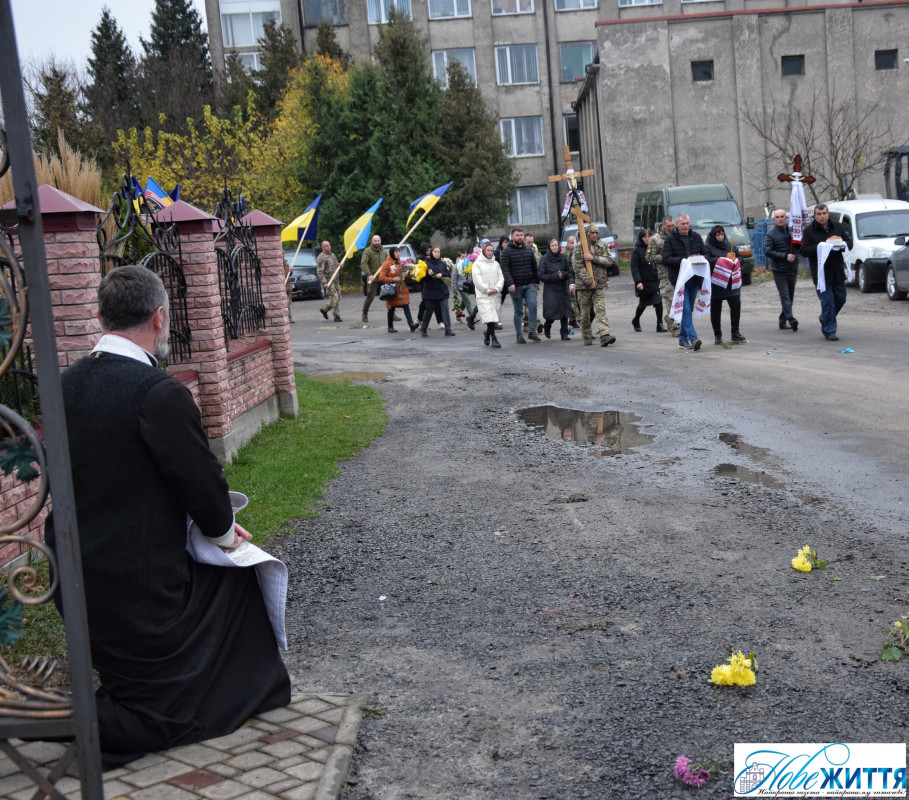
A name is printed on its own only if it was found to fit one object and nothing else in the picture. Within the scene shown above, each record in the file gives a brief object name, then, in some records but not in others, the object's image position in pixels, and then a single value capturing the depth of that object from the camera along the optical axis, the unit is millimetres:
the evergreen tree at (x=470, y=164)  44875
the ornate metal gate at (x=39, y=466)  2916
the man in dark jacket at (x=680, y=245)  17578
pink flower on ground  3803
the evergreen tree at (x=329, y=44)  53156
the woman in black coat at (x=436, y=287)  21500
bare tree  43031
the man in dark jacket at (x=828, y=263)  16094
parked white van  23906
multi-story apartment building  54906
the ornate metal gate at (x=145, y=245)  8219
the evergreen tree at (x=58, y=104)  44406
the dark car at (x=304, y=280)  36719
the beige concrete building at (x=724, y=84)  44000
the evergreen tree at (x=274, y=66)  53750
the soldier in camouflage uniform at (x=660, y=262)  19250
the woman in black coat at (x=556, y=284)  18562
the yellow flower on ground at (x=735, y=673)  4547
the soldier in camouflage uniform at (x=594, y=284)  17953
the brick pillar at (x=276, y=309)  12266
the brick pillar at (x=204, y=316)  9711
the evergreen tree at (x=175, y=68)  52094
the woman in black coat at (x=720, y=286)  16438
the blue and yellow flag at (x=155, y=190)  14742
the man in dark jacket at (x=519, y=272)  19234
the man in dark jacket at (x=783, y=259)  17578
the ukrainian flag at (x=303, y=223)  22097
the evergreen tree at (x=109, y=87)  47938
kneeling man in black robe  3965
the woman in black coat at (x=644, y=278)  19344
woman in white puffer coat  19219
